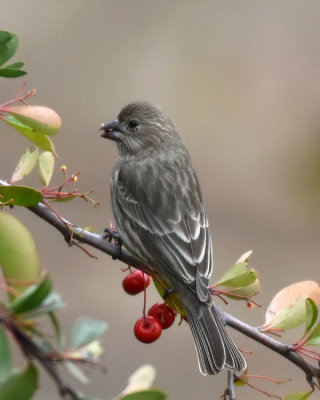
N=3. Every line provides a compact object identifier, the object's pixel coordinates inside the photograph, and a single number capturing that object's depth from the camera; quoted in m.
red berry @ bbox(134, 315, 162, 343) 6.46
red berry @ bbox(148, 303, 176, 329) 6.64
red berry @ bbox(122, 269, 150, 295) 6.87
